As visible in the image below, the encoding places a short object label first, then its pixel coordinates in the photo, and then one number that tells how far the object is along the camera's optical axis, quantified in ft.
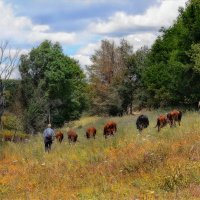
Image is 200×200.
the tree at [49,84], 187.96
